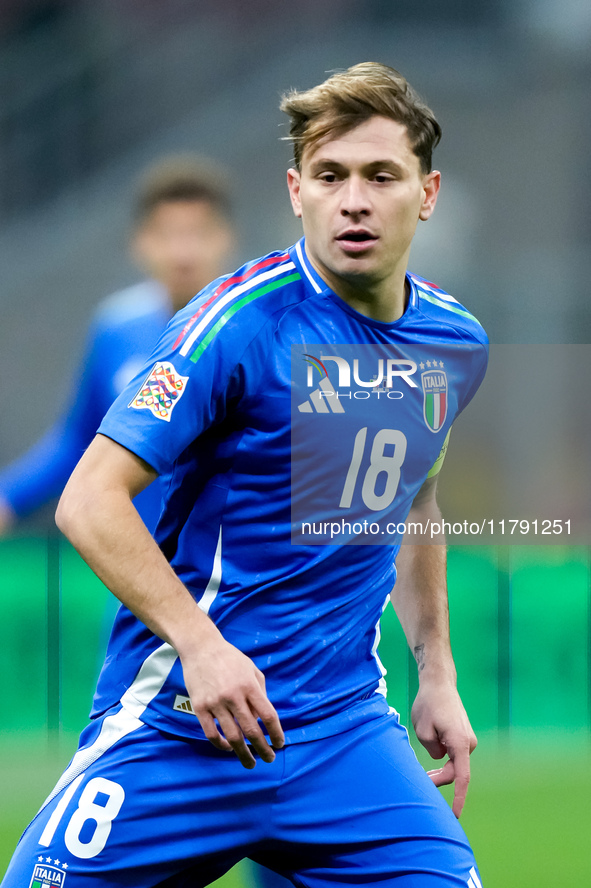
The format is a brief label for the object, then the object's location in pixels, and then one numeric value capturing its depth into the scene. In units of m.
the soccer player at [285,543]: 13.24
